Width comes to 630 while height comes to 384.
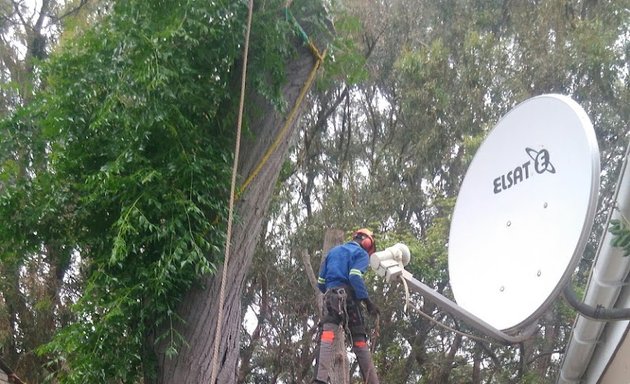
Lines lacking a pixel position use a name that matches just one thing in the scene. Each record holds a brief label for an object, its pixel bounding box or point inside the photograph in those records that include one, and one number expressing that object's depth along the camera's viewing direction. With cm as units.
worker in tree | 579
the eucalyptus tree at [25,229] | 559
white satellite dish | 465
